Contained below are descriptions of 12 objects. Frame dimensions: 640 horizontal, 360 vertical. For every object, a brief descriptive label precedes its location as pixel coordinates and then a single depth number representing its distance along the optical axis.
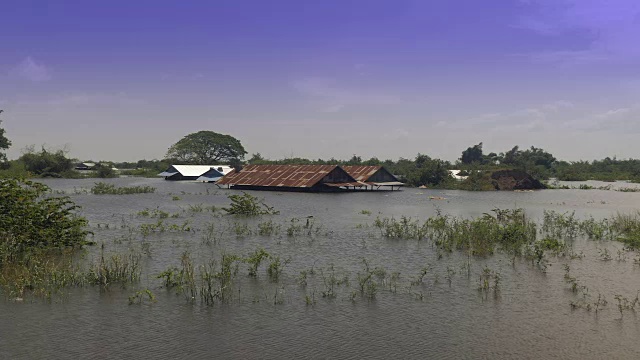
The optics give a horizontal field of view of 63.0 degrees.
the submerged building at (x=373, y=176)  70.62
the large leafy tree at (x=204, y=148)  134.38
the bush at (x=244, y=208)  37.00
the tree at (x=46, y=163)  105.56
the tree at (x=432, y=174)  82.06
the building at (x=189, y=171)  102.46
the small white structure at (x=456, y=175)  83.21
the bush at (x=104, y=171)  109.90
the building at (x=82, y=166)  142.29
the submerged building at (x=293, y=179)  64.88
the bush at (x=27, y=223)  17.58
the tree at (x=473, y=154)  146.50
